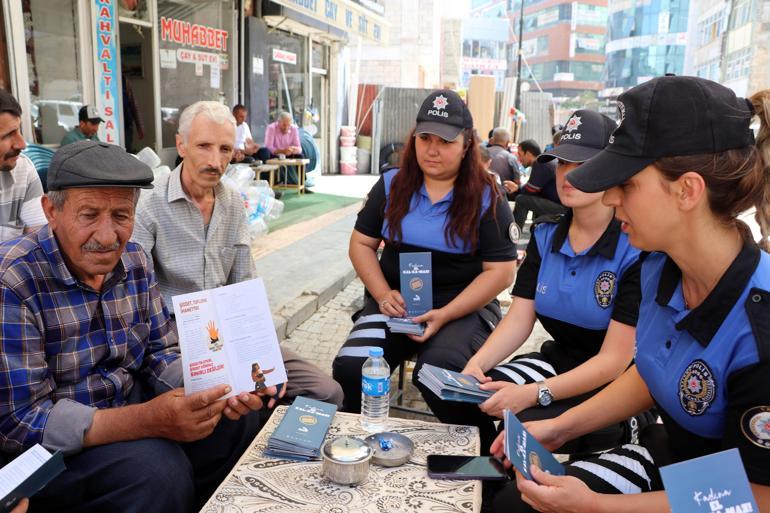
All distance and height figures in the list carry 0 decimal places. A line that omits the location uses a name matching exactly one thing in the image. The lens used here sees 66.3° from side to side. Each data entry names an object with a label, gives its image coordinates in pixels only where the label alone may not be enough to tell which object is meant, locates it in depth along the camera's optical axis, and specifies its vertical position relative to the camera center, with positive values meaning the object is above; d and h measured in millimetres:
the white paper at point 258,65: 10820 +1141
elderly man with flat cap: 1841 -782
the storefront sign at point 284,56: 12469 +1546
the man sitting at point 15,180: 3420 -348
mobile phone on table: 1856 -1057
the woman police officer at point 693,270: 1399 -334
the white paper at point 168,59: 8523 +957
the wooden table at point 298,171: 11539 -866
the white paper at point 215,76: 9836 +840
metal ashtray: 1938 -1056
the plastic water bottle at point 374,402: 2217 -1009
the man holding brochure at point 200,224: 2879 -480
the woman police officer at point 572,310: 2363 -739
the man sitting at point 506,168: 8820 -506
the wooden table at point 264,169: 10367 -728
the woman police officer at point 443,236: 3084 -549
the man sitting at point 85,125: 6480 -12
